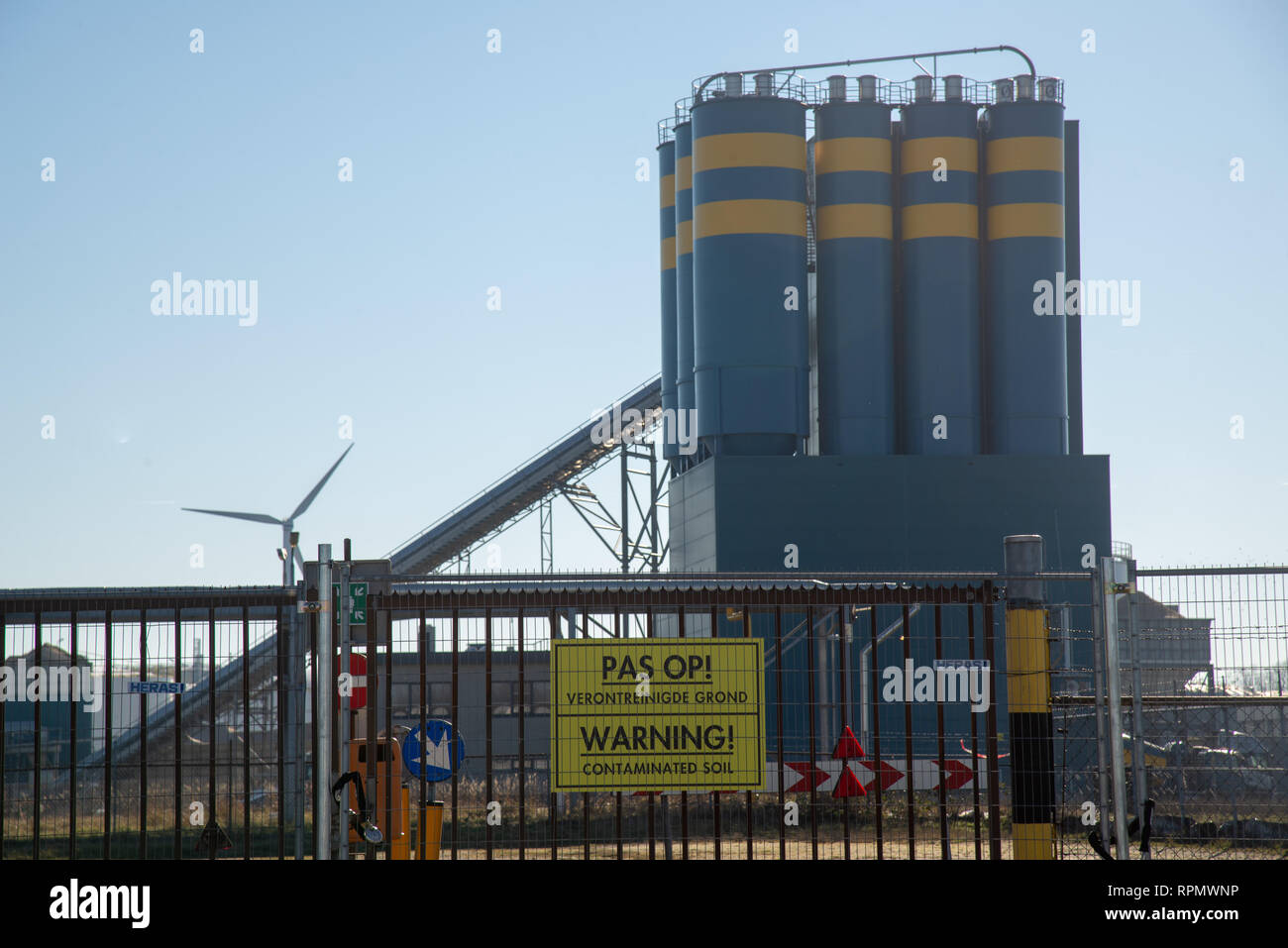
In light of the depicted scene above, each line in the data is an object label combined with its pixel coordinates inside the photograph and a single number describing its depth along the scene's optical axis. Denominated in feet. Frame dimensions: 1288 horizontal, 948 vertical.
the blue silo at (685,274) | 143.23
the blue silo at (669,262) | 151.94
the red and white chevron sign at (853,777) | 42.98
